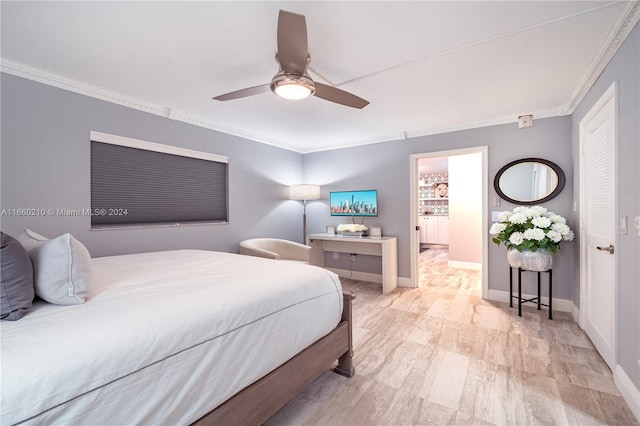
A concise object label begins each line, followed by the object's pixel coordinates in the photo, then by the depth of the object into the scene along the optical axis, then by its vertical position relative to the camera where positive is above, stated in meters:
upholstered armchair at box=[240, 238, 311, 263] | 3.97 -0.53
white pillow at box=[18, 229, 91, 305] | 1.21 -0.26
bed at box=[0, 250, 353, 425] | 0.84 -0.51
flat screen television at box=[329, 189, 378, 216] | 4.48 +0.13
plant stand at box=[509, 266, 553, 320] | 3.05 -0.99
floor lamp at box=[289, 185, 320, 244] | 4.67 +0.32
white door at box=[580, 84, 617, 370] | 2.04 -0.12
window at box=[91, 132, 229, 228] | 2.78 +0.31
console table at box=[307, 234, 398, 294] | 3.99 -0.60
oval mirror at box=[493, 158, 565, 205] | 3.28 +0.35
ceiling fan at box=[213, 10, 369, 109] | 1.46 +0.89
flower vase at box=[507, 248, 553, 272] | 2.96 -0.53
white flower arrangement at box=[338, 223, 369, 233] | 4.48 -0.28
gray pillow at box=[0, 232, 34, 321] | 1.07 -0.27
